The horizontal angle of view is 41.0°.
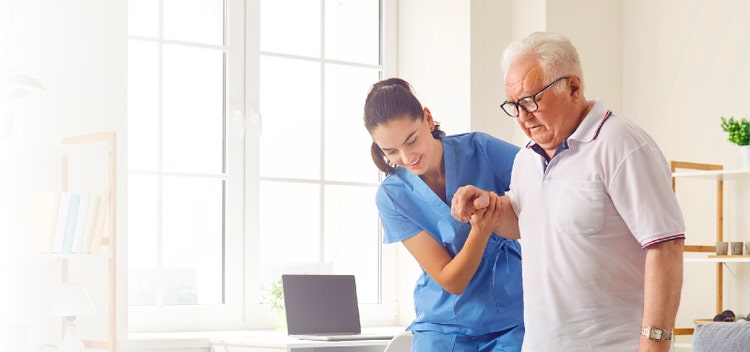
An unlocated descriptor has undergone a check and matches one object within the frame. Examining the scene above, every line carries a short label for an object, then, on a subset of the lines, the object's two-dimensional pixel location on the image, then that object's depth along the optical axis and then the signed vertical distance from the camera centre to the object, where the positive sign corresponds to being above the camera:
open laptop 3.71 -0.54
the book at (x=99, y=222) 3.33 -0.20
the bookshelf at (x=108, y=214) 3.33 -0.17
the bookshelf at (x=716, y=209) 3.86 -0.17
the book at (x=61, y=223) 3.24 -0.19
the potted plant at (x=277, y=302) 3.91 -0.54
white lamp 3.22 -0.47
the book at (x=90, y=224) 3.32 -0.20
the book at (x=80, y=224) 3.29 -0.20
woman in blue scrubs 2.30 -0.14
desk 3.44 -0.63
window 3.95 +0.03
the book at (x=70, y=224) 3.26 -0.20
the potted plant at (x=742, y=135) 3.79 +0.12
